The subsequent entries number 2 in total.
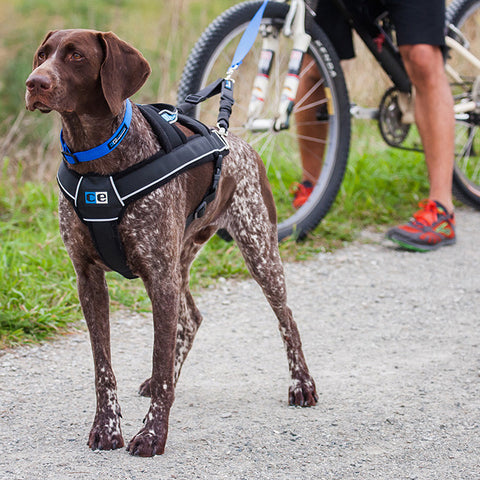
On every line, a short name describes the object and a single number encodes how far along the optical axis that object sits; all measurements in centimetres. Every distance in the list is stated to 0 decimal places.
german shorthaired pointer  427
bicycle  843
